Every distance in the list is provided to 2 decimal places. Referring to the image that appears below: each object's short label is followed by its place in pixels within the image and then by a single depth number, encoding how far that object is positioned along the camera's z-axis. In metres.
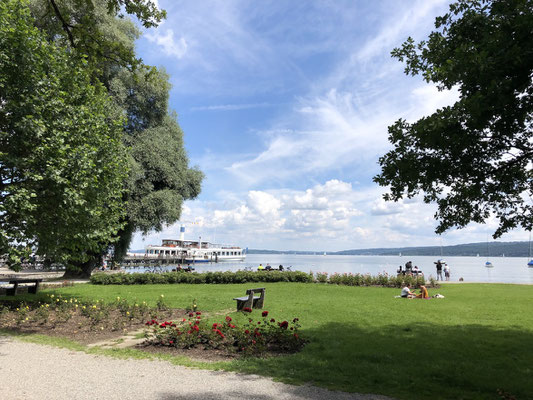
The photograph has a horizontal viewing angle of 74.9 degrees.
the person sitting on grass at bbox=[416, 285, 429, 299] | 15.56
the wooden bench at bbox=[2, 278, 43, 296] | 14.77
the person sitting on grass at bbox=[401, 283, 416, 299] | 15.78
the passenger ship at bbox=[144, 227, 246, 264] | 90.80
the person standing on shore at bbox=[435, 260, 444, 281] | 29.12
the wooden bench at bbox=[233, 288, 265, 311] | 11.64
